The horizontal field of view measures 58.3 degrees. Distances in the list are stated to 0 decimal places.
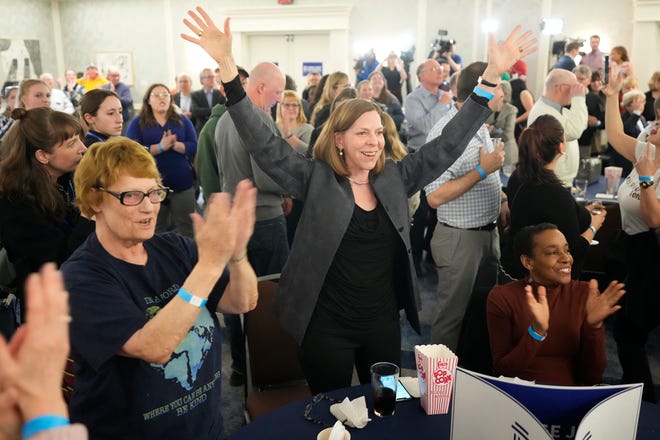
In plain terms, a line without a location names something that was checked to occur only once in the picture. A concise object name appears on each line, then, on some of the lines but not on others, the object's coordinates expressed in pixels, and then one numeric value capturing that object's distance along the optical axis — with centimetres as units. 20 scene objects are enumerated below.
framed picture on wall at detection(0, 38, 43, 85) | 1181
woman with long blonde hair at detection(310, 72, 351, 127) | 501
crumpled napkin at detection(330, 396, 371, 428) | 162
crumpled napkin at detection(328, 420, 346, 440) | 148
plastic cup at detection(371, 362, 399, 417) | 165
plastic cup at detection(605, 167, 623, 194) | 416
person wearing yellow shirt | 939
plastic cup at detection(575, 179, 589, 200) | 416
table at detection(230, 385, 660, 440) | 159
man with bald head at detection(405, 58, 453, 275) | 522
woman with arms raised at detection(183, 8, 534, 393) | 206
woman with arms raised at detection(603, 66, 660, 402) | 271
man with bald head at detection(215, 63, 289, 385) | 330
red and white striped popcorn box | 166
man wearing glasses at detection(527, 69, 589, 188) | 393
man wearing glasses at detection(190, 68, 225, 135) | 738
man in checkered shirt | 281
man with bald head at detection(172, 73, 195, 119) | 829
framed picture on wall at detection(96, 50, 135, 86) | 1280
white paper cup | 151
